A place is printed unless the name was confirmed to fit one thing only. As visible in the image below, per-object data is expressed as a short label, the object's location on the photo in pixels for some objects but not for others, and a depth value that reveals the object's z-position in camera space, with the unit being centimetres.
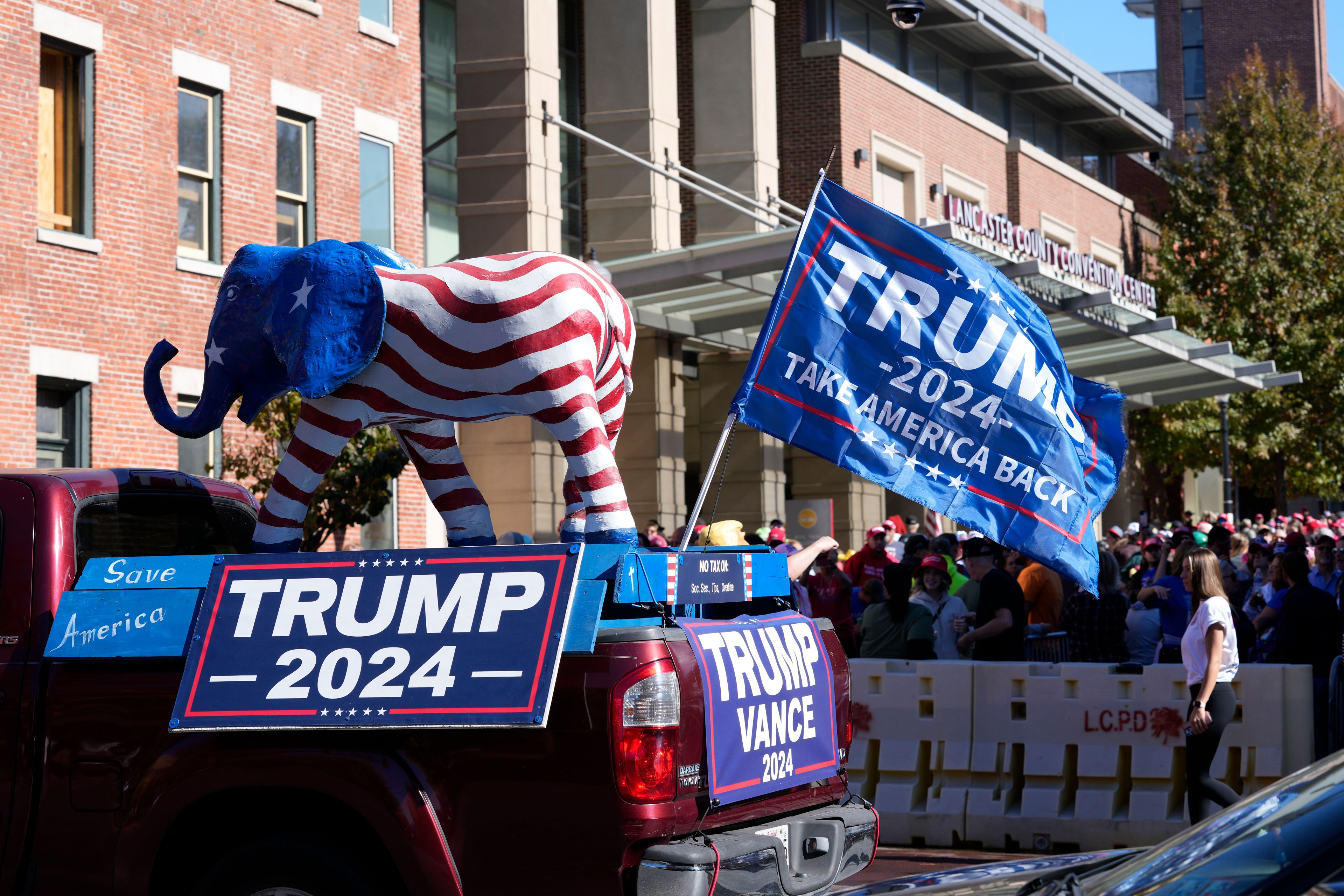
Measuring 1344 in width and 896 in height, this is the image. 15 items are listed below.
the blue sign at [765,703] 490
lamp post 3397
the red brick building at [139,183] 1630
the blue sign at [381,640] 468
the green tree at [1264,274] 4138
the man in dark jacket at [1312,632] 1030
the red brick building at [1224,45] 6694
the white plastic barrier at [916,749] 997
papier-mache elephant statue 593
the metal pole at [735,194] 2361
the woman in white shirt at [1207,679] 861
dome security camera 1561
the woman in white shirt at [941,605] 1183
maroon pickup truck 458
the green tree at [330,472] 1523
